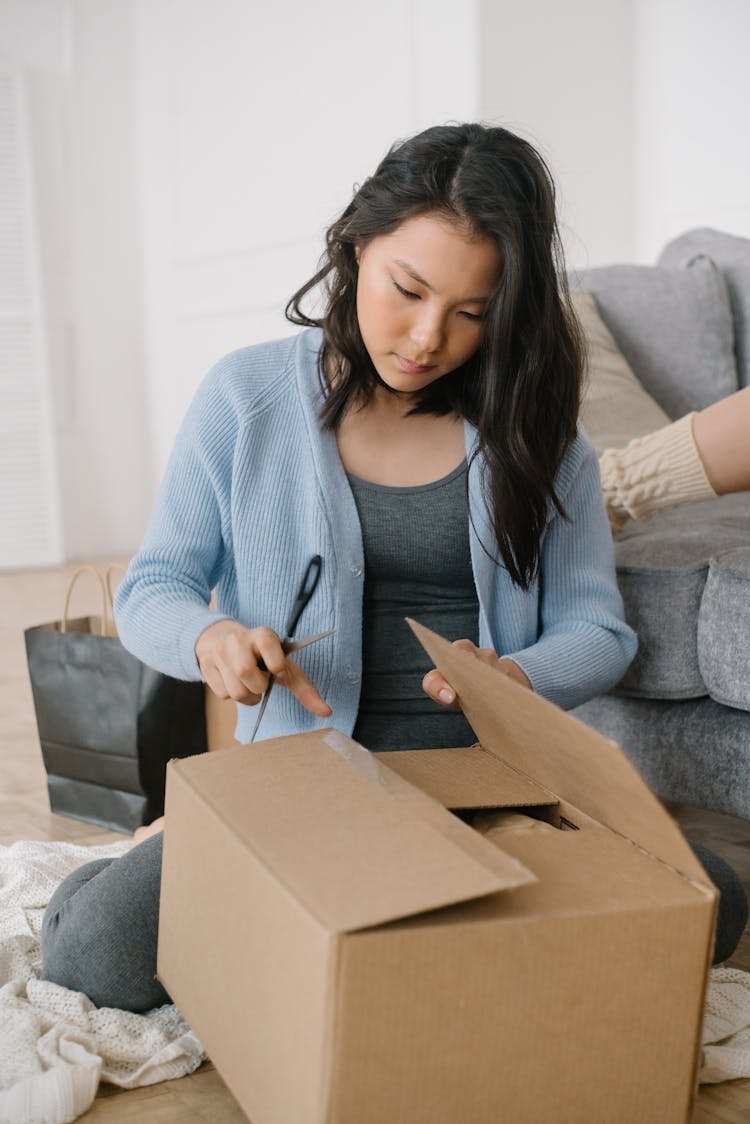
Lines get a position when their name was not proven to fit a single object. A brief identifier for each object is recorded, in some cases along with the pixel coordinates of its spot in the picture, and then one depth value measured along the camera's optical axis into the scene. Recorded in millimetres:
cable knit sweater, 1547
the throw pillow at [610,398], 2006
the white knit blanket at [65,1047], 988
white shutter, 4199
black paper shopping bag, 1728
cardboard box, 736
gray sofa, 1402
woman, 1143
